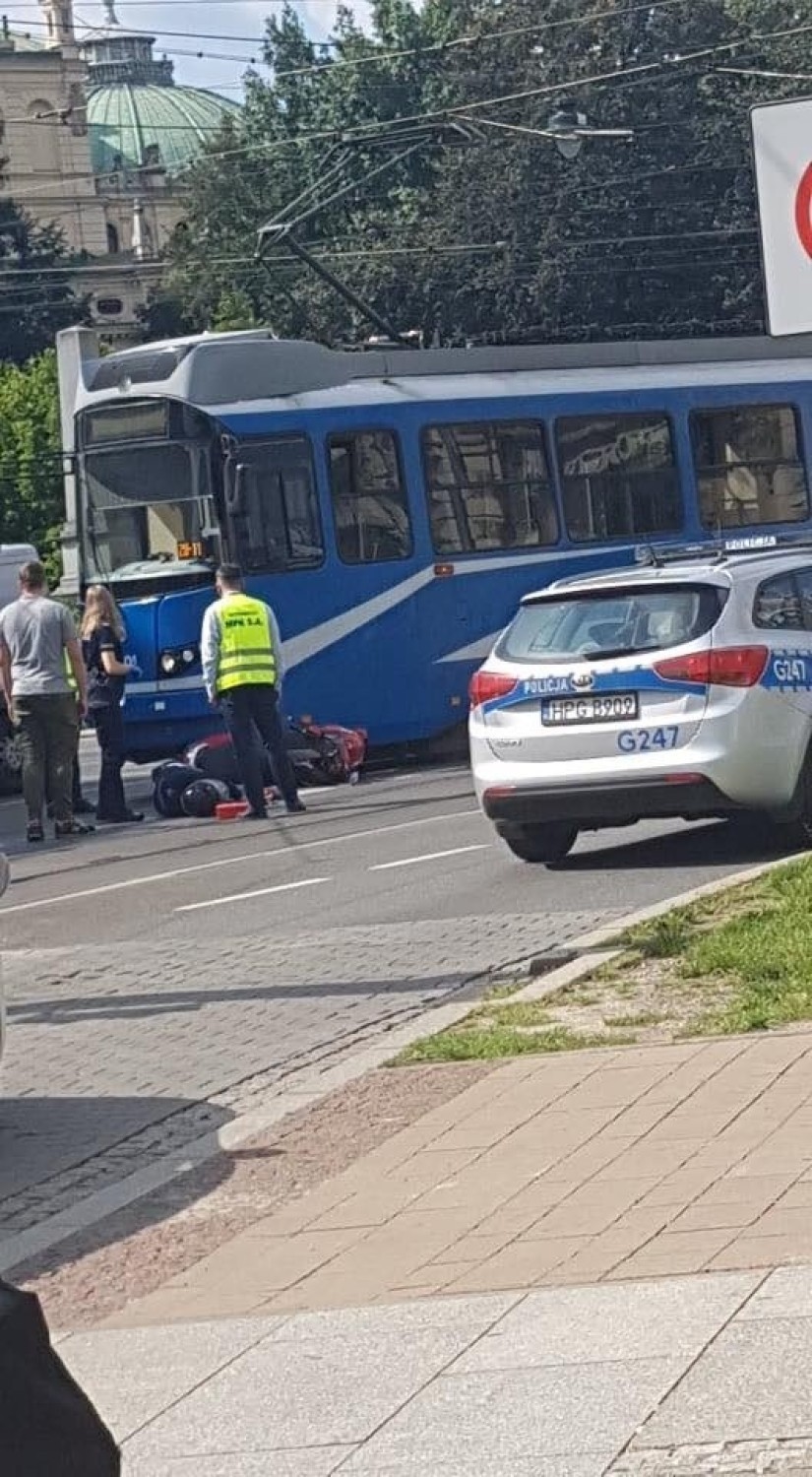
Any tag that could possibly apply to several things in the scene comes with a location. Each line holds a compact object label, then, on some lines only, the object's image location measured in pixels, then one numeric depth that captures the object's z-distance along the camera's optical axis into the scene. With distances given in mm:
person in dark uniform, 20672
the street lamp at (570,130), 33203
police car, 13836
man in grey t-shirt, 19141
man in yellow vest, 19250
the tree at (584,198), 58656
